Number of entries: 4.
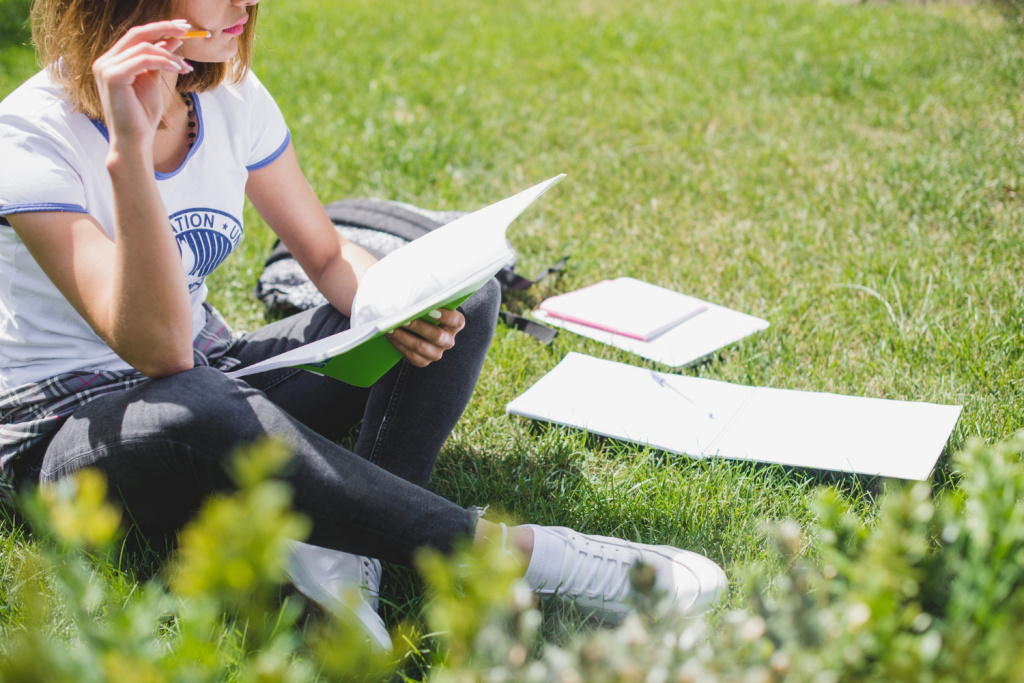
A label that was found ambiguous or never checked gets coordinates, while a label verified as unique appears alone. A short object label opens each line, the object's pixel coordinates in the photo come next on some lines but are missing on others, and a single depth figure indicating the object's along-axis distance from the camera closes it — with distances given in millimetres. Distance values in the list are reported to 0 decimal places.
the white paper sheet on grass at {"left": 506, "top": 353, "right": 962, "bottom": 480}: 2417
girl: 2203
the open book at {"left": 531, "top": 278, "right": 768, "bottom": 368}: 2668
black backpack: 2781
